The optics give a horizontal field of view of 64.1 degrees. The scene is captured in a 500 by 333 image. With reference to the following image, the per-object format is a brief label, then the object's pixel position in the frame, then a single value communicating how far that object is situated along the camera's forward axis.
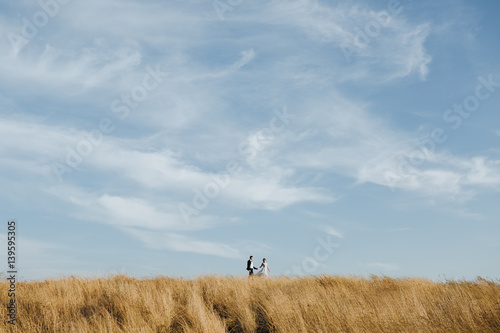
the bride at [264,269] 18.17
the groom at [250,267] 19.22
